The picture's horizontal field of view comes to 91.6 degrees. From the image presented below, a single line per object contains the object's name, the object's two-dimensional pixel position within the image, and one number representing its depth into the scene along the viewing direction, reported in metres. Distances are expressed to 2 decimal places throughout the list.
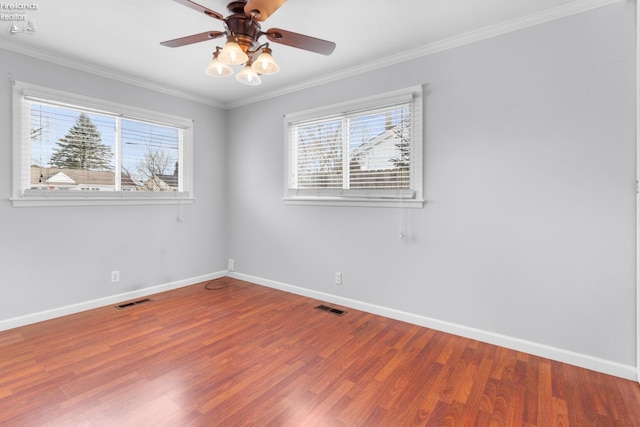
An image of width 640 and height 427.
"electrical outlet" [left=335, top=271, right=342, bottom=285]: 3.57
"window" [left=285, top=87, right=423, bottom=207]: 3.06
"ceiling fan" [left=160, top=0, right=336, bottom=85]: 1.96
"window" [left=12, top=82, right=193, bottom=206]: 2.98
